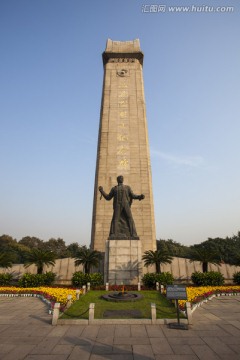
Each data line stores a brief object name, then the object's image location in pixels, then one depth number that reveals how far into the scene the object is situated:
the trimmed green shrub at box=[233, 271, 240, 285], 21.66
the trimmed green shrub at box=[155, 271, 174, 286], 18.70
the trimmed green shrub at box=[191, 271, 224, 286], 20.26
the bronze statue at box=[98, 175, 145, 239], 20.55
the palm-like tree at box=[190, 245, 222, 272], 23.47
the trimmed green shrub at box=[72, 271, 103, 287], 19.39
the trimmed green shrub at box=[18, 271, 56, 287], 19.91
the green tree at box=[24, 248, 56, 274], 23.06
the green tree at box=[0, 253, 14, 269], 23.38
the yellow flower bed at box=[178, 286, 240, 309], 12.95
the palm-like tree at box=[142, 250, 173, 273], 22.73
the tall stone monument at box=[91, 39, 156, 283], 28.27
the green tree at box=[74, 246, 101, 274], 22.56
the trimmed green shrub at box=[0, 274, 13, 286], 21.45
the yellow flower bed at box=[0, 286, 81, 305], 13.27
